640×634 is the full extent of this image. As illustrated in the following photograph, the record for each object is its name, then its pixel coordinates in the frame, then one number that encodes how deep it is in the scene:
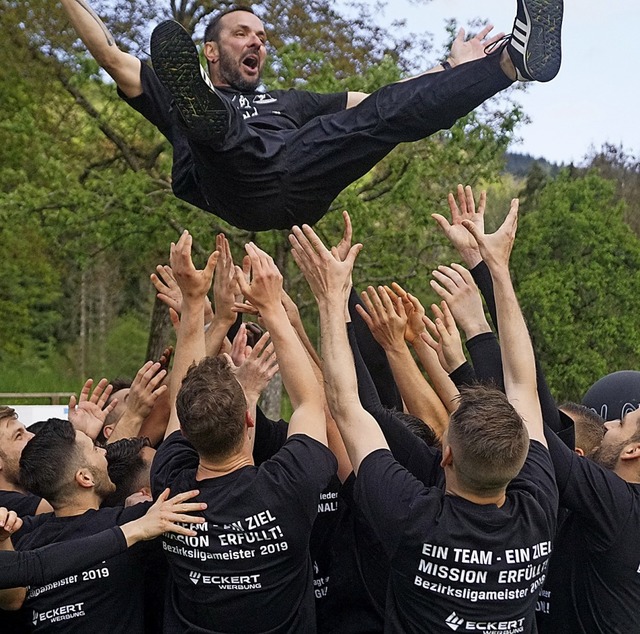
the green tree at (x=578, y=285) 26.64
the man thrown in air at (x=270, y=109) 4.14
